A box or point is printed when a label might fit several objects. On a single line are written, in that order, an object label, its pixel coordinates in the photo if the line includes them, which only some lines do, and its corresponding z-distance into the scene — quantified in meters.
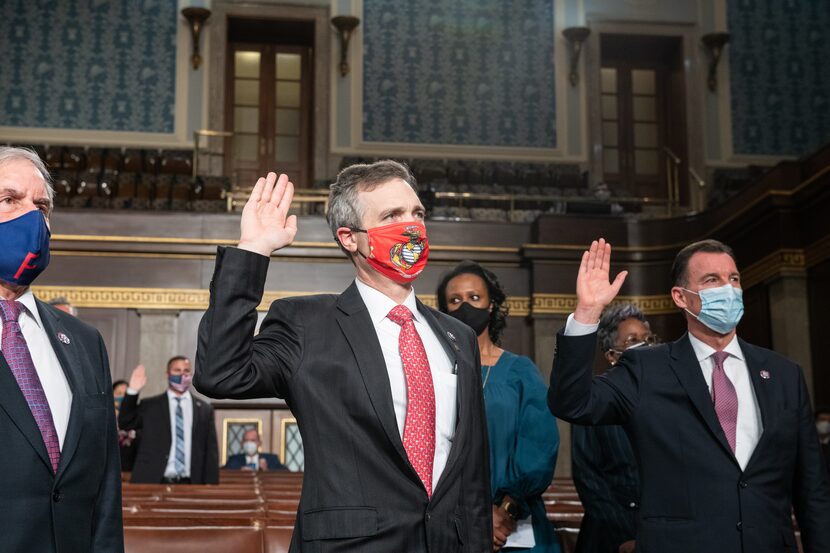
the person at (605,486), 2.96
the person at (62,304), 4.58
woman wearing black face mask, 2.84
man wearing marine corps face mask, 1.90
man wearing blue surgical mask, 2.43
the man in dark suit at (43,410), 2.04
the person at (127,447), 5.62
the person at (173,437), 5.56
